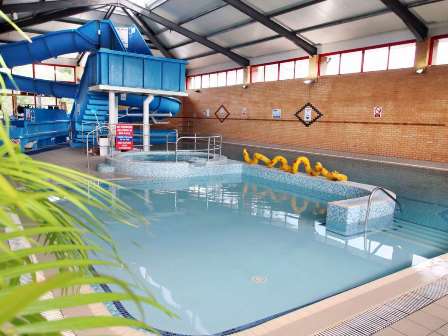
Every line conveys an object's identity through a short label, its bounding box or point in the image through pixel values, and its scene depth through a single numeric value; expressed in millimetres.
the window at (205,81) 20000
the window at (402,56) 10930
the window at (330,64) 13195
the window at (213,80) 19453
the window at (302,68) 14321
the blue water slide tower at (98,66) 9234
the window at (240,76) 17697
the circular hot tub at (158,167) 7766
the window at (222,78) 18875
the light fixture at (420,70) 10379
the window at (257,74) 16625
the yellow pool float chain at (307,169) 6686
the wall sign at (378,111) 11680
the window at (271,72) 15875
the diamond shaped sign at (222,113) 18484
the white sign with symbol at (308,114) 14000
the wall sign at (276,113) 15309
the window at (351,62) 12443
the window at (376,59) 11680
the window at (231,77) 18250
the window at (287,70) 15023
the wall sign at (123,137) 9539
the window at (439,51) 10184
